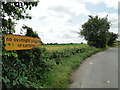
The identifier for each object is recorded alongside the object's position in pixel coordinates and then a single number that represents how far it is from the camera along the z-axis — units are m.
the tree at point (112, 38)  41.03
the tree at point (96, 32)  24.62
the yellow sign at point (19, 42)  2.90
